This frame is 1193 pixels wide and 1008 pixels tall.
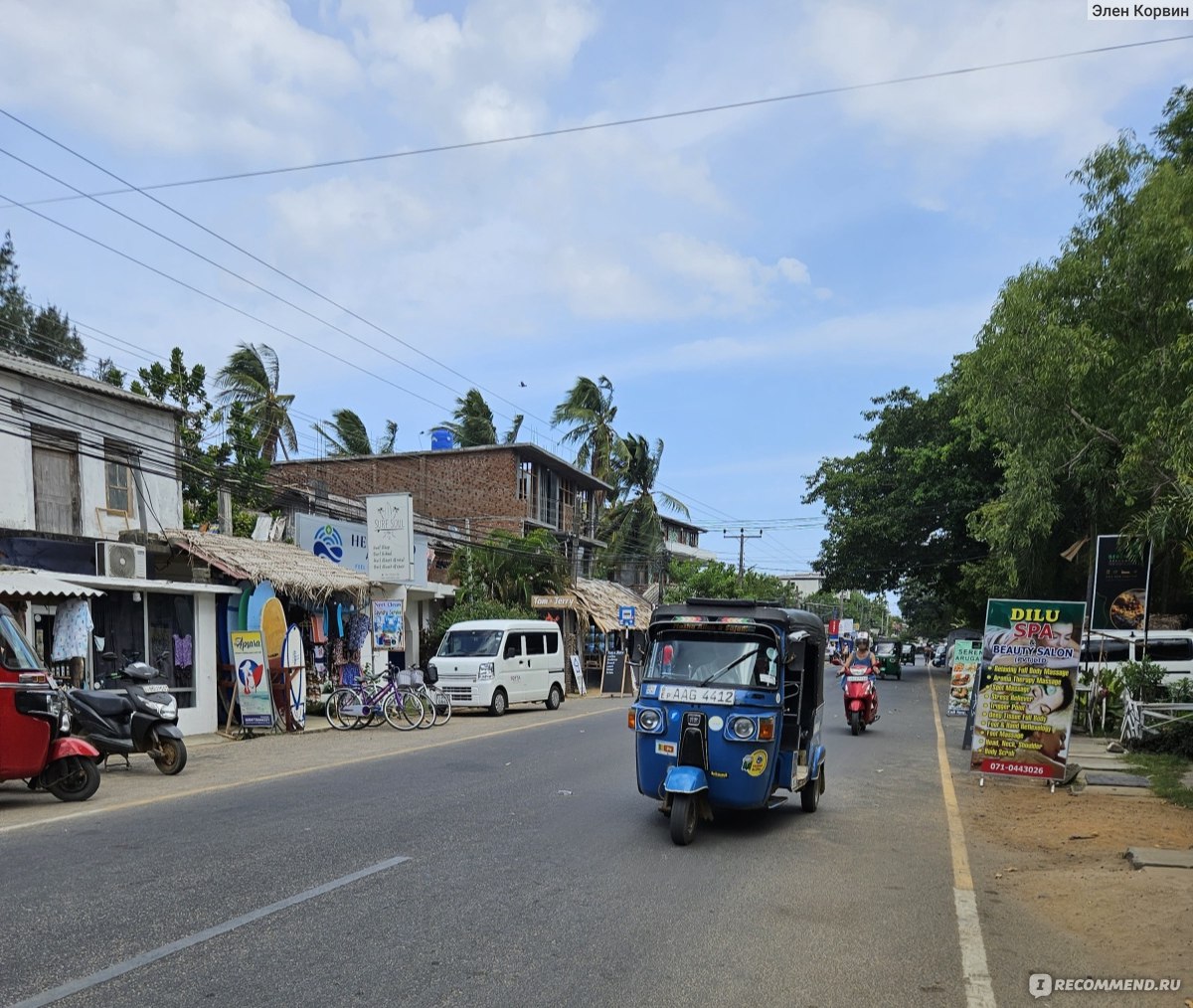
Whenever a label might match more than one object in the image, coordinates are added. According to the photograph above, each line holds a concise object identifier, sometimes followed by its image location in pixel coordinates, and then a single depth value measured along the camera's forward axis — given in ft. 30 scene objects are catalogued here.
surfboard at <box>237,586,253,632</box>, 67.46
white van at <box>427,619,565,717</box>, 77.71
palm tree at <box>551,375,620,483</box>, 152.46
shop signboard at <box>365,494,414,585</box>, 81.15
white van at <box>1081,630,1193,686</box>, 74.23
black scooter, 41.73
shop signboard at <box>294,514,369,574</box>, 85.05
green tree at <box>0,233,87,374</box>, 107.41
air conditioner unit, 60.75
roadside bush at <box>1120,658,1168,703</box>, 62.95
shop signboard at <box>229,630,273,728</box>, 64.23
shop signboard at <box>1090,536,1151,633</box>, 74.43
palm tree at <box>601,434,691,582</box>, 156.35
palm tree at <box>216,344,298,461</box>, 117.70
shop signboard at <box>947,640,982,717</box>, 76.33
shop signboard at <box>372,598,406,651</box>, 81.56
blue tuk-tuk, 29.27
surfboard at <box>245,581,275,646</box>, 67.15
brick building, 134.92
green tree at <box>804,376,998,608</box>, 140.15
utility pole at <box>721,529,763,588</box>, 222.81
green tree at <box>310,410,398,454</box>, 153.48
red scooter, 63.62
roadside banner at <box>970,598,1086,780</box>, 41.68
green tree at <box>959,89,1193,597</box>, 35.50
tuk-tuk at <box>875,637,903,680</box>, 153.38
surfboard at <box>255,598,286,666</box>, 65.98
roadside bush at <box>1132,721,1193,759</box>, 53.31
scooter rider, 64.85
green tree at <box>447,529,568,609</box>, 108.37
